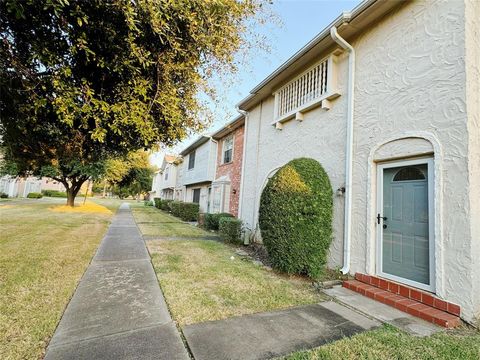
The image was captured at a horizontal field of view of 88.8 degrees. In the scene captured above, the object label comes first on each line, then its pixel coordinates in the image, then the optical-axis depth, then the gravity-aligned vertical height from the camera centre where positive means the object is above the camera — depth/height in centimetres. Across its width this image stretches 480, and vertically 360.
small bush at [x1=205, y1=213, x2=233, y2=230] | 1144 -86
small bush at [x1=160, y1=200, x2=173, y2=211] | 2344 -58
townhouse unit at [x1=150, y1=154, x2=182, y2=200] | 2550 +243
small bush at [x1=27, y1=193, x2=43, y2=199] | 3689 -92
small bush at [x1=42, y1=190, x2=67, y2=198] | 4707 -45
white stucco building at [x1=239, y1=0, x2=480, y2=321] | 355 +142
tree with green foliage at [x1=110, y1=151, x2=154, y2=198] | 2449 +282
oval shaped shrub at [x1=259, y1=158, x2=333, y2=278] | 491 -22
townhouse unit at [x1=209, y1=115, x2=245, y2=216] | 1131 +170
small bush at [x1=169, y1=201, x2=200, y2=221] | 1630 -67
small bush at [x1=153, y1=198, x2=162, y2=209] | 2893 -42
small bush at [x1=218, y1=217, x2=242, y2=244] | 892 -98
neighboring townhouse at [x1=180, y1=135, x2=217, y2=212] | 1481 +213
